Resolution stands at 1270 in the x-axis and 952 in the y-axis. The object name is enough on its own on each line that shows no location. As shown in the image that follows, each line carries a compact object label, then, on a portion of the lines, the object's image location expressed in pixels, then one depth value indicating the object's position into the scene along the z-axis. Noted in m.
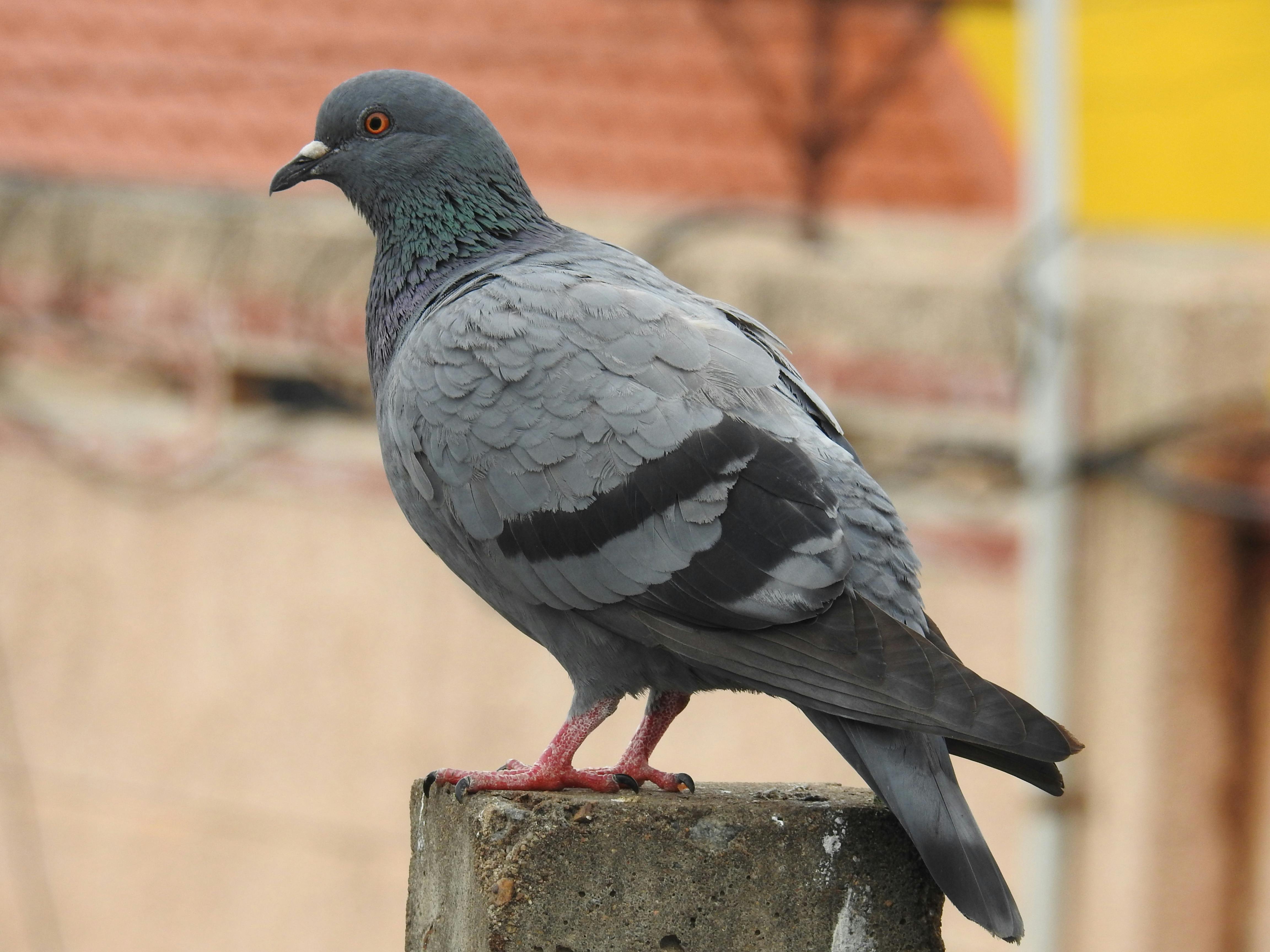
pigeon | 6.22
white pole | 14.30
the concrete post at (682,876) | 6.59
